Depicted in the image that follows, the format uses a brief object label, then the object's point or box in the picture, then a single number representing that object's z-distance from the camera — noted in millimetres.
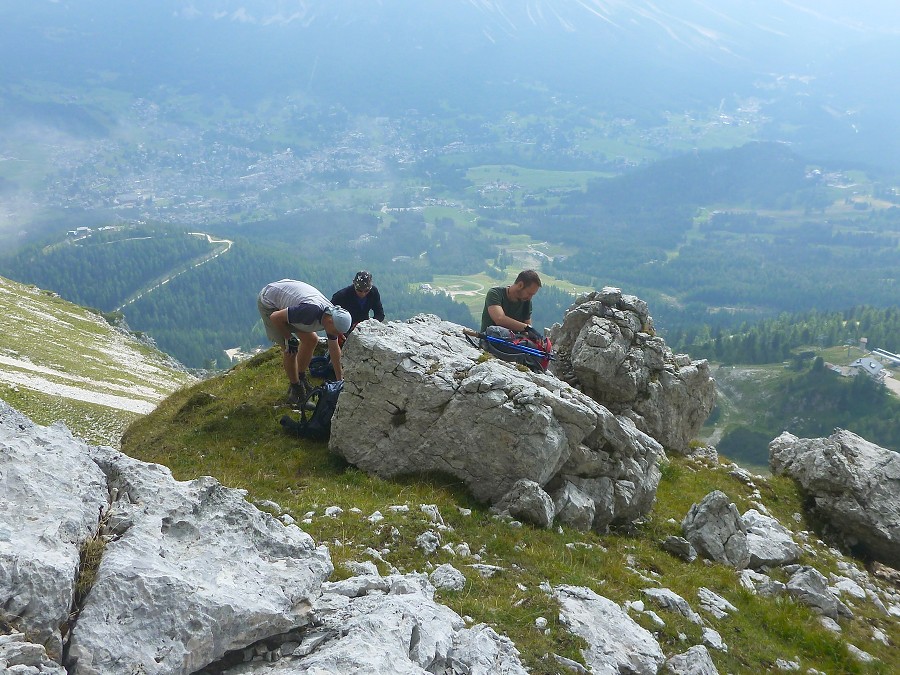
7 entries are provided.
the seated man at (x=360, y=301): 21297
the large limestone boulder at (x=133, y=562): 6605
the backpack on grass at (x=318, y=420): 18578
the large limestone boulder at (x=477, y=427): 16312
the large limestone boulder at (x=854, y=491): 22375
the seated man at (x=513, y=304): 22250
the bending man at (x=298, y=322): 18375
